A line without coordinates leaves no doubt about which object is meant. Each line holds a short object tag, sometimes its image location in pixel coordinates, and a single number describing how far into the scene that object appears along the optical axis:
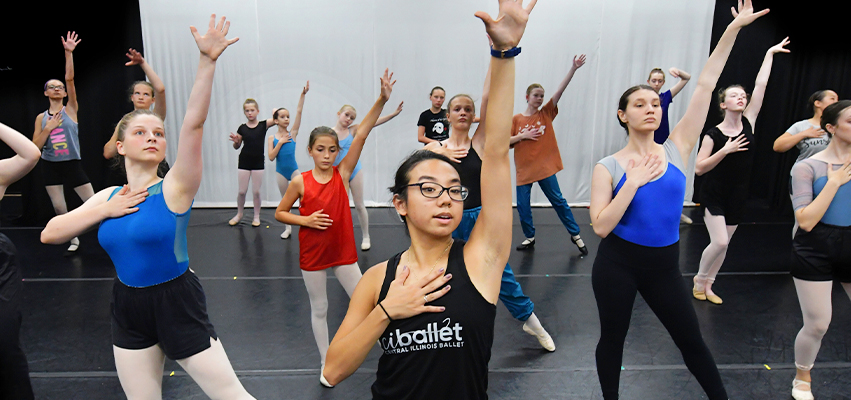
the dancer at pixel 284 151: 5.66
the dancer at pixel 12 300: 1.92
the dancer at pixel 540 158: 5.07
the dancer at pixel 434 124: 5.71
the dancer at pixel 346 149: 5.32
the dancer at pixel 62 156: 4.86
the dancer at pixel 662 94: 5.09
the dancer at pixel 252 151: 6.25
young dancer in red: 2.74
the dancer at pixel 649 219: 2.12
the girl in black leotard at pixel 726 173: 3.61
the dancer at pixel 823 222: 2.34
